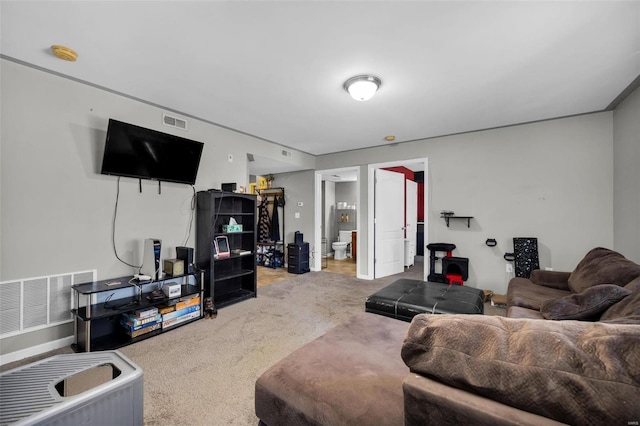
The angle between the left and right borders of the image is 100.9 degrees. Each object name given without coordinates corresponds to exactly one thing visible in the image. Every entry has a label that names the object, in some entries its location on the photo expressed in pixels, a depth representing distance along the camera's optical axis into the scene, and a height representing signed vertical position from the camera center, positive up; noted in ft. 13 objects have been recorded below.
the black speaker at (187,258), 10.04 -1.61
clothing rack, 20.67 -0.34
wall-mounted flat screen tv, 8.61 +2.21
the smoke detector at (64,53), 6.77 +4.27
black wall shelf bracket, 13.31 -0.05
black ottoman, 7.36 -2.53
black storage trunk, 18.04 -2.92
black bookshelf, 11.16 -1.39
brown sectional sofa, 2.13 -1.54
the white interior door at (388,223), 16.72 -0.47
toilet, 23.77 -2.65
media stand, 7.70 -2.94
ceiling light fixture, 8.15 +4.09
